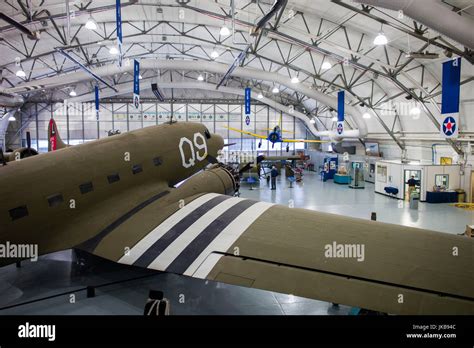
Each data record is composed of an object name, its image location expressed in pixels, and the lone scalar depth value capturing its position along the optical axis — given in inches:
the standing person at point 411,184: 736.6
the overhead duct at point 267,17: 463.8
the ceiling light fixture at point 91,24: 544.4
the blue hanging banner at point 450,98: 493.0
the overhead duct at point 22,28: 496.3
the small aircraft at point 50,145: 473.8
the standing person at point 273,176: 914.1
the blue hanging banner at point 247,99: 1082.9
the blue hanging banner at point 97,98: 1183.6
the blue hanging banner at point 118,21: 561.0
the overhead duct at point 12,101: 1329.2
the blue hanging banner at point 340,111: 933.8
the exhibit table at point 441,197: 751.1
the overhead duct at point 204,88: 1429.6
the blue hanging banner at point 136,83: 795.7
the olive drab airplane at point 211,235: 163.5
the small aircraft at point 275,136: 1128.9
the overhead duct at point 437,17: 430.3
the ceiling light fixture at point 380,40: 493.5
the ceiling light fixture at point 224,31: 597.3
